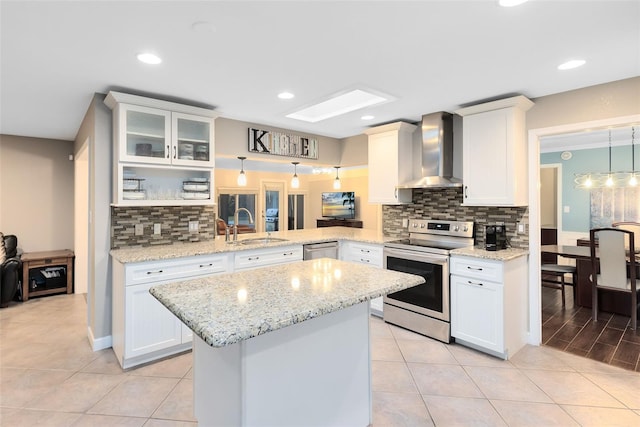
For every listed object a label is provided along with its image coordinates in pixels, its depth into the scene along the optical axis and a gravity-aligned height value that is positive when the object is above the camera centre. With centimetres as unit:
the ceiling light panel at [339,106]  317 +114
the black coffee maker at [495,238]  313 -24
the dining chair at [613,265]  338 -57
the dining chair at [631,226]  445 -19
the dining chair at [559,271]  427 -77
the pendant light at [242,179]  391 +41
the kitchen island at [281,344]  130 -61
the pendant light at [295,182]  448 +43
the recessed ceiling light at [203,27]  179 +104
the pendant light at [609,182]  482 +45
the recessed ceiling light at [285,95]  293 +108
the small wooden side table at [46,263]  438 -68
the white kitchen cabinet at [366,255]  379 -50
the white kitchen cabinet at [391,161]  395 +64
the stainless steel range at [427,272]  315 -59
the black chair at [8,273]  404 -74
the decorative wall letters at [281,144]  400 +90
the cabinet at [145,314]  261 -83
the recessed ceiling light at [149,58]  217 +105
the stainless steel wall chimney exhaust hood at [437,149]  354 +70
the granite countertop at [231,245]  276 -32
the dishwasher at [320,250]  379 -44
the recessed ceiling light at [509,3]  160 +104
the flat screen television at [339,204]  895 +24
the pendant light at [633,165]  471 +74
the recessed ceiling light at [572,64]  230 +106
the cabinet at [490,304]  279 -81
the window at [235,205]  905 +24
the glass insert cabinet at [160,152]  285 +58
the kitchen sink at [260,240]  368 -32
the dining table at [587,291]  381 -95
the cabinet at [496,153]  299 +57
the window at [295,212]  1028 +4
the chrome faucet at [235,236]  368 -26
